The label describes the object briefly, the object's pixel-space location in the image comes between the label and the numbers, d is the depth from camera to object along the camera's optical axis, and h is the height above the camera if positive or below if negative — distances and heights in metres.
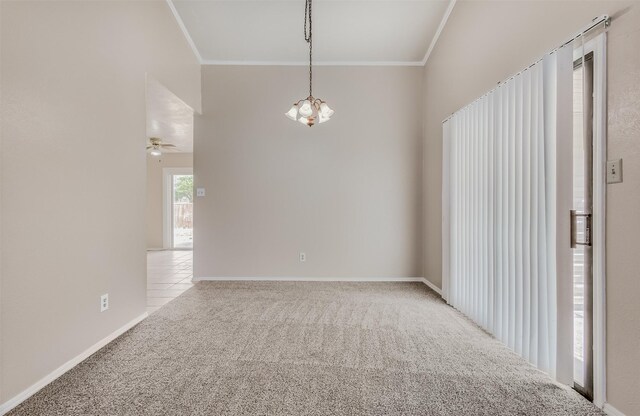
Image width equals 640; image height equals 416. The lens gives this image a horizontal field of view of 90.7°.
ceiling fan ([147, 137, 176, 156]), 6.58 +1.38
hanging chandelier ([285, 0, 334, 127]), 2.90 +0.91
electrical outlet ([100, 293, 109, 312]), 2.42 -0.74
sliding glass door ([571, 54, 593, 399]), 1.72 -0.04
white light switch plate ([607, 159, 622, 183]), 1.52 +0.19
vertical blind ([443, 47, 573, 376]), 1.94 +0.00
